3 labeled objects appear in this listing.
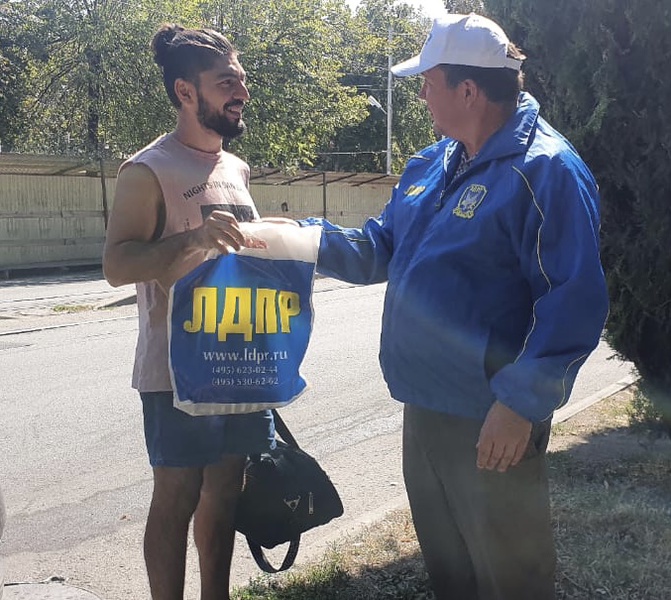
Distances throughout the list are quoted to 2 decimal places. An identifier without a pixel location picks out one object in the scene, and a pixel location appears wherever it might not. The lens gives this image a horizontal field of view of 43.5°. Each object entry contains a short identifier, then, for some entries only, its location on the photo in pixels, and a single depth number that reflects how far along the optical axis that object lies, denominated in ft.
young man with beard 8.38
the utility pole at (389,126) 117.24
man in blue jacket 6.86
